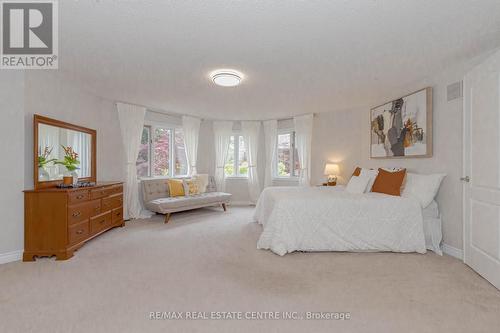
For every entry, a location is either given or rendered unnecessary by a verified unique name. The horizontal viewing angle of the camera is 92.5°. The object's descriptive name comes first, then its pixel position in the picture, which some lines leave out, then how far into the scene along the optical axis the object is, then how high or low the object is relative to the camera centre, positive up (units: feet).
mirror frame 9.63 +0.93
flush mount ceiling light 10.03 +3.79
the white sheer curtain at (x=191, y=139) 19.17 +2.12
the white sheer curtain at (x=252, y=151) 21.06 +1.26
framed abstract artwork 10.87 +2.01
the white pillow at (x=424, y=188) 9.99 -0.95
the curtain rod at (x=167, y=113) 17.11 +4.01
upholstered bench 14.88 -2.29
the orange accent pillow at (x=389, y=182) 10.97 -0.78
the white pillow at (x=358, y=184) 12.10 -0.98
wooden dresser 9.27 -2.29
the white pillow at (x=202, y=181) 18.21 -1.22
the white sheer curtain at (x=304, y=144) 18.94 +1.72
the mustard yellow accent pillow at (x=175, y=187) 16.67 -1.57
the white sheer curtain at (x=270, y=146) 20.80 +1.69
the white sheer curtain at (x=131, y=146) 15.34 +1.22
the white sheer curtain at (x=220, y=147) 20.92 +1.59
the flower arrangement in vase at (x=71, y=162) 10.98 +0.13
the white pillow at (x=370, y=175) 12.45 -0.50
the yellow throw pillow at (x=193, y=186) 17.37 -1.58
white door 7.11 -0.10
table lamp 17.22 -0.40
